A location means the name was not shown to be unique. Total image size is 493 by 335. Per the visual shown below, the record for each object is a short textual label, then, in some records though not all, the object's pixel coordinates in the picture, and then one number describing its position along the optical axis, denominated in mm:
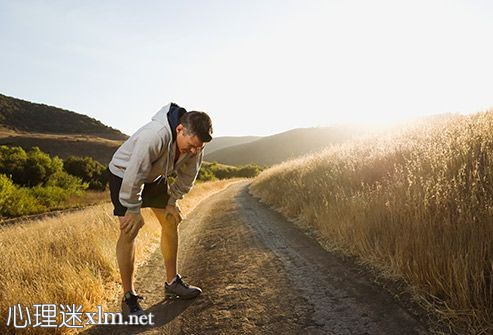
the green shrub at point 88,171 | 33125
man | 3365
